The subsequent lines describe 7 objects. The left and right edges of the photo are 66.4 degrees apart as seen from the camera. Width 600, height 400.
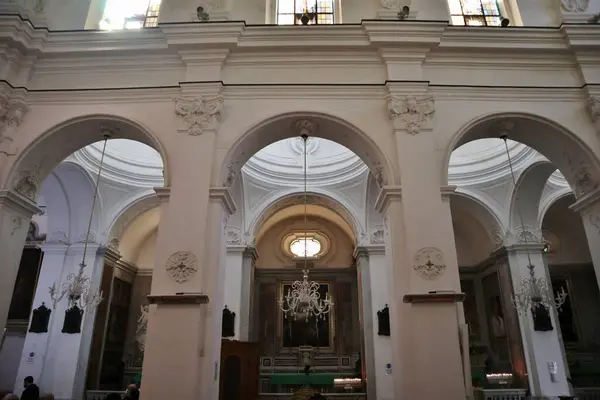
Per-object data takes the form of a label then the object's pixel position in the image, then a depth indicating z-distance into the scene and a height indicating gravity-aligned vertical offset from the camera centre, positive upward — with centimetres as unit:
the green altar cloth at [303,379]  1127 -18
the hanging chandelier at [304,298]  1067 +162
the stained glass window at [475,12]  934 +693
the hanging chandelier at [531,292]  909 +158
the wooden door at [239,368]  1047 +8
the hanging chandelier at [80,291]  883 +167
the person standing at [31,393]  697 -31
